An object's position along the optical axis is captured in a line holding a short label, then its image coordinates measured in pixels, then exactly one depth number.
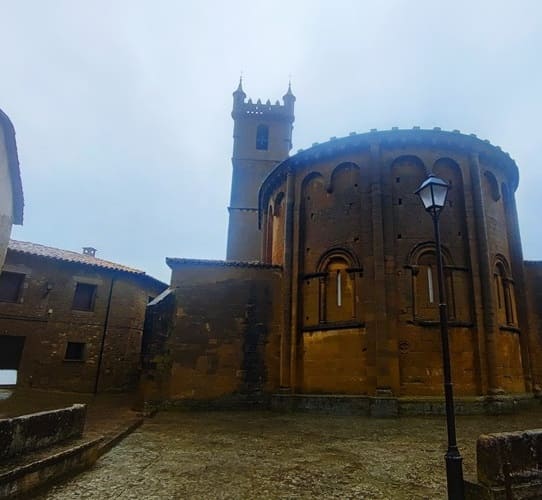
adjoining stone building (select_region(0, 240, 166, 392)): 20.09
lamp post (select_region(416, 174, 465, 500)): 4.34
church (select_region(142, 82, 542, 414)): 12.44
